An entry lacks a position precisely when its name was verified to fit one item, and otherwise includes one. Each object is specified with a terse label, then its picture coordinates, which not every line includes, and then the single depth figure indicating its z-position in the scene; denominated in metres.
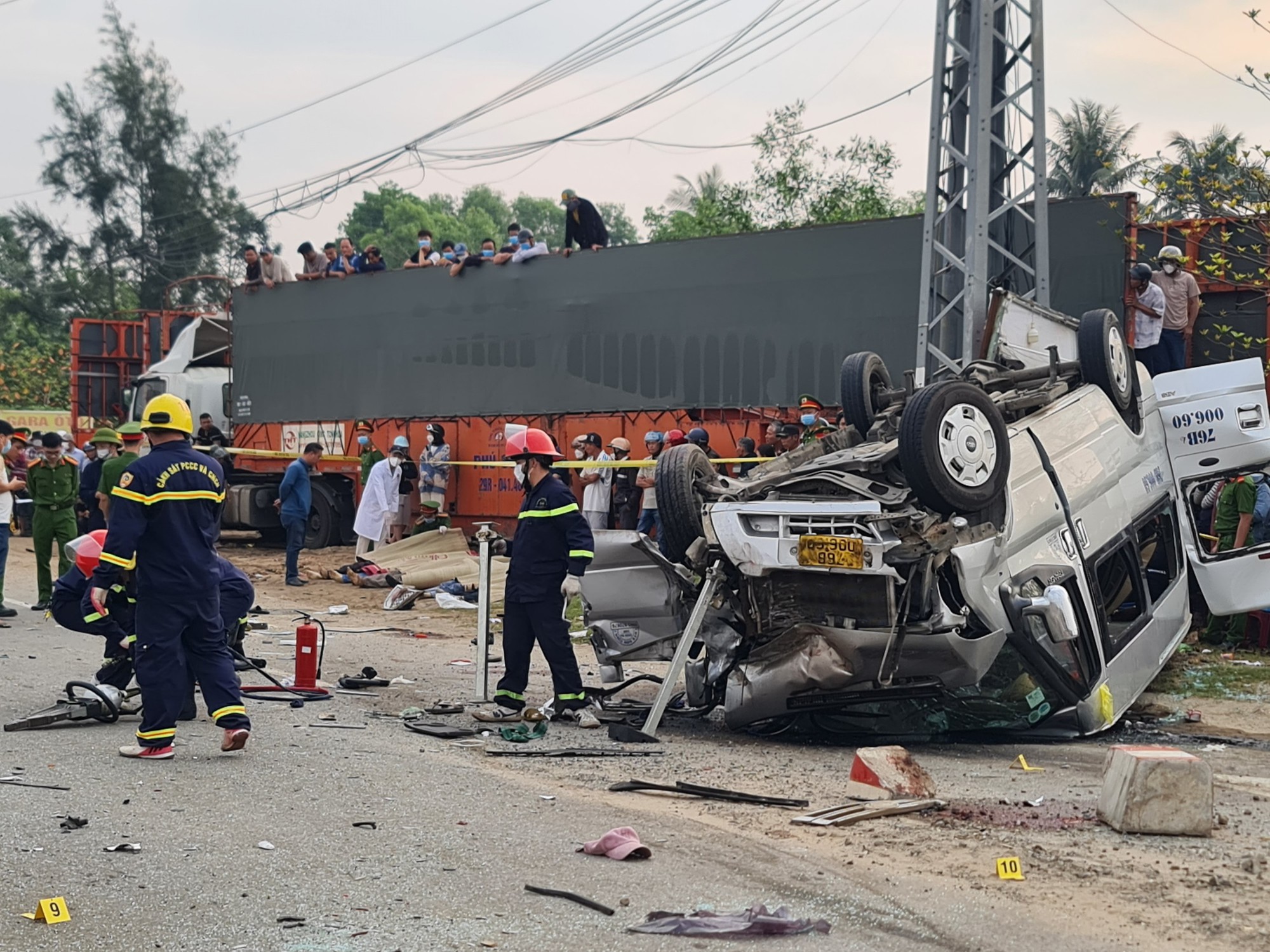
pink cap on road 5.17
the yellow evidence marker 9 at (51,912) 4.42
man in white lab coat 18.61
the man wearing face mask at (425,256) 22.11
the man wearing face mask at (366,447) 20.83
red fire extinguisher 9.11
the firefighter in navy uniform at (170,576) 6.98
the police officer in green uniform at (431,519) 19.42
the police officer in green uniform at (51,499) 13.80
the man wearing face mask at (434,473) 20.30
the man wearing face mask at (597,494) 17.03
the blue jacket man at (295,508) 17.70
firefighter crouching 8.14
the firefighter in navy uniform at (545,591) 8.33
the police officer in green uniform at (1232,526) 11.30
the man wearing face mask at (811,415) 12.34
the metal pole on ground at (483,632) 8.81
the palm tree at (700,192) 48.19
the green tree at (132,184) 48.53
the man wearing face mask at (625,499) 17.00
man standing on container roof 20.12
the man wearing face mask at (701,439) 16.83
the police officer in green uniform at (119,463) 11.77
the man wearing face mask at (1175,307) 13.94
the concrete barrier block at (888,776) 6.21
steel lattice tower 12.48
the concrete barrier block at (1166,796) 5.56
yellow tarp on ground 16.44
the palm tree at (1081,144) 43.16
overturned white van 7.12
